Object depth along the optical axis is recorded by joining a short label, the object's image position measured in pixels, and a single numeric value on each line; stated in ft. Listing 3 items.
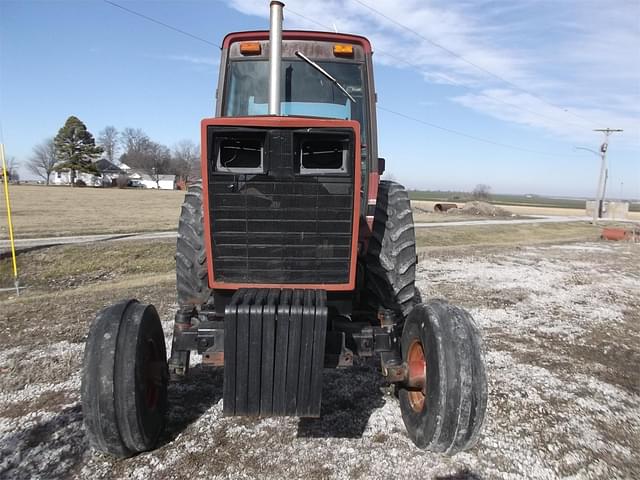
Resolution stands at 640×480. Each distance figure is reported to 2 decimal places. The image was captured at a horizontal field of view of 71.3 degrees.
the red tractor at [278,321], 8.77
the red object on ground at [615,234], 65.16
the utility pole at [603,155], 120.98
